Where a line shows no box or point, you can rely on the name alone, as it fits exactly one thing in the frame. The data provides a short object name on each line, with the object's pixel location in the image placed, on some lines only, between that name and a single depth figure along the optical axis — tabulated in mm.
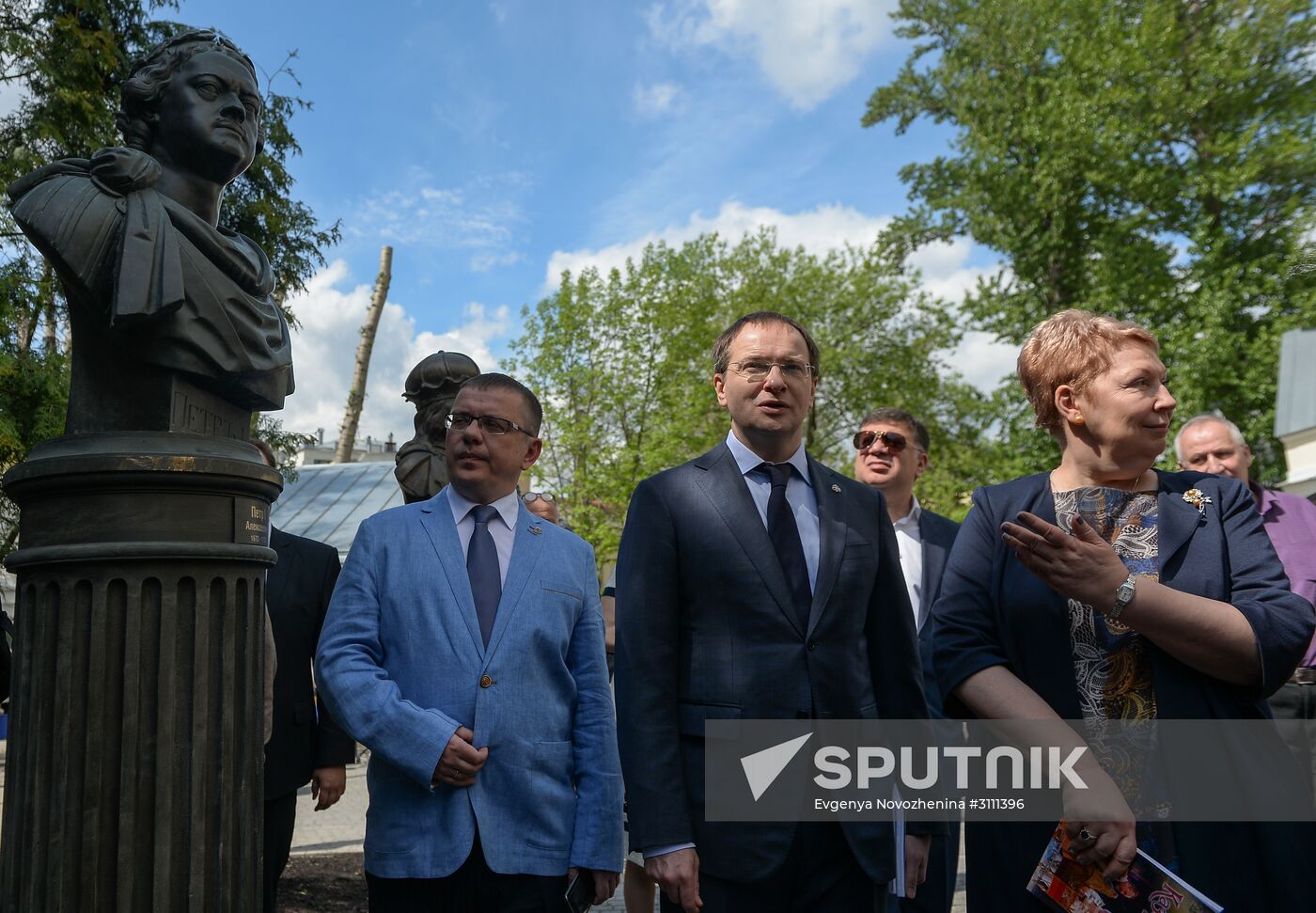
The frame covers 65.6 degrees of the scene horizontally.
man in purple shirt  4262
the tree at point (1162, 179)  18797
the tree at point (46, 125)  10438
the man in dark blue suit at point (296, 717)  3863
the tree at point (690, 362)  25391
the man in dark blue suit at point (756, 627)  2537
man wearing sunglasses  4633
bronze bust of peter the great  2898
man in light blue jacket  2719
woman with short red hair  2217
